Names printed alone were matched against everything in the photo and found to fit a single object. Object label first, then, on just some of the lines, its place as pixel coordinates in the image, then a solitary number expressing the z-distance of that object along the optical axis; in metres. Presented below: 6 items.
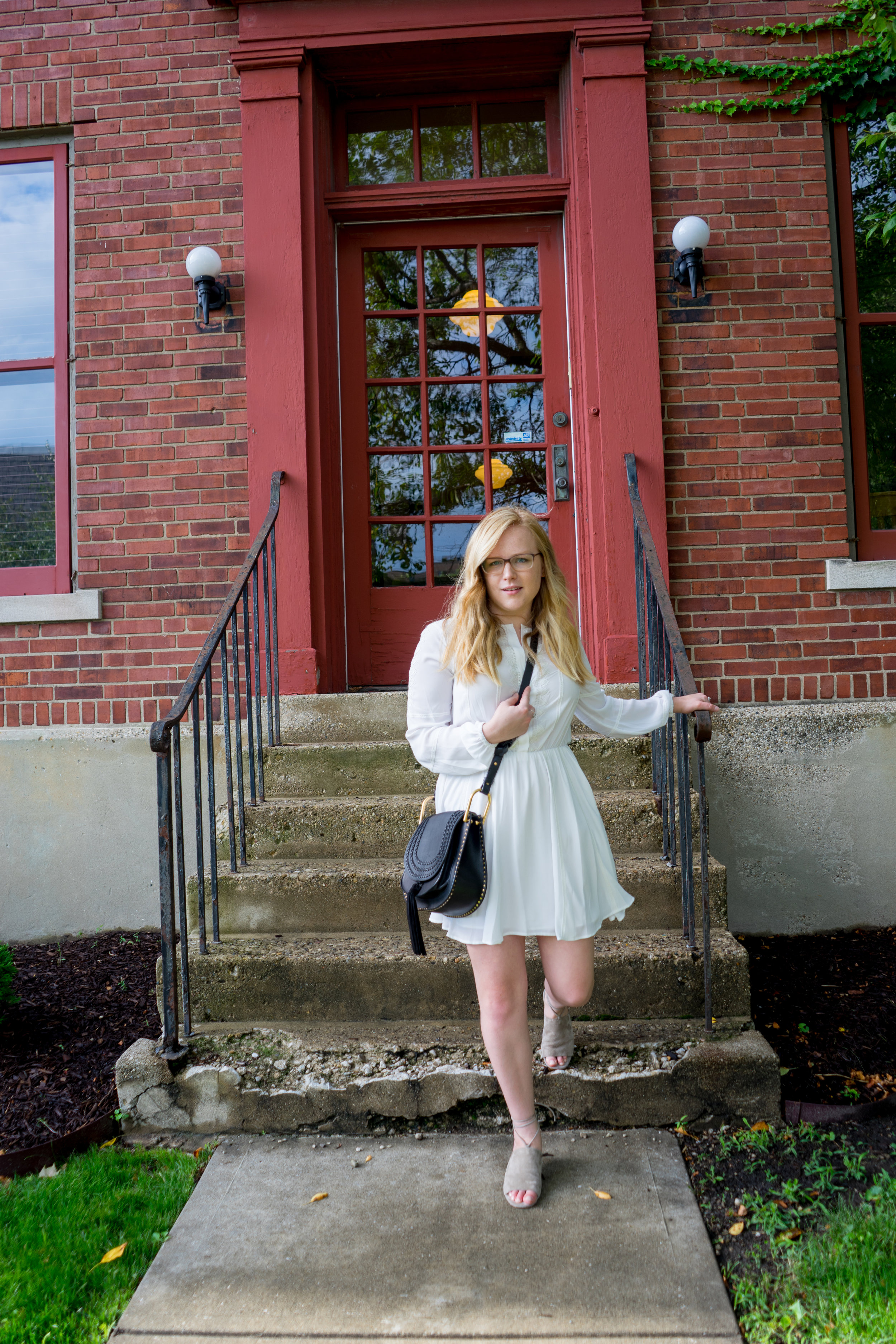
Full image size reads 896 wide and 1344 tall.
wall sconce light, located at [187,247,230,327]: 4.16
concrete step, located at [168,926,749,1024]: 2.74
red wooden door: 4.62
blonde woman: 2.15
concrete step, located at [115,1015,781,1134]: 2.55
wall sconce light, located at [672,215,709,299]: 4.04
